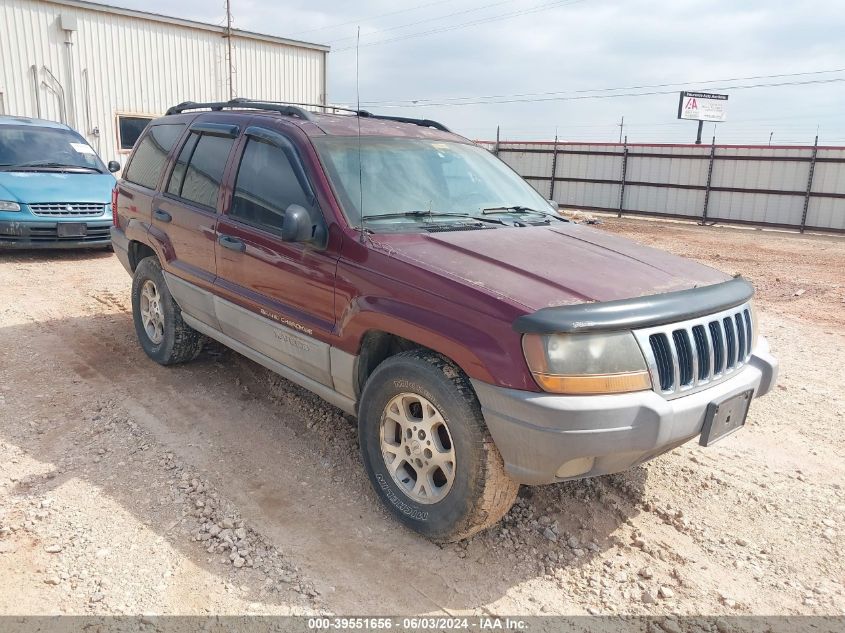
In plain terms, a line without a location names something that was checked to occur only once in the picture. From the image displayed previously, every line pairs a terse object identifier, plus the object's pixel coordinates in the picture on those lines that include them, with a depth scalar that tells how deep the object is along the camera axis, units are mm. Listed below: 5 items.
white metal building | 14586
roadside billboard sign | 24297
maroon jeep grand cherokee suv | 2648
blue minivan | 8820
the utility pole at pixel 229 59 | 17781
